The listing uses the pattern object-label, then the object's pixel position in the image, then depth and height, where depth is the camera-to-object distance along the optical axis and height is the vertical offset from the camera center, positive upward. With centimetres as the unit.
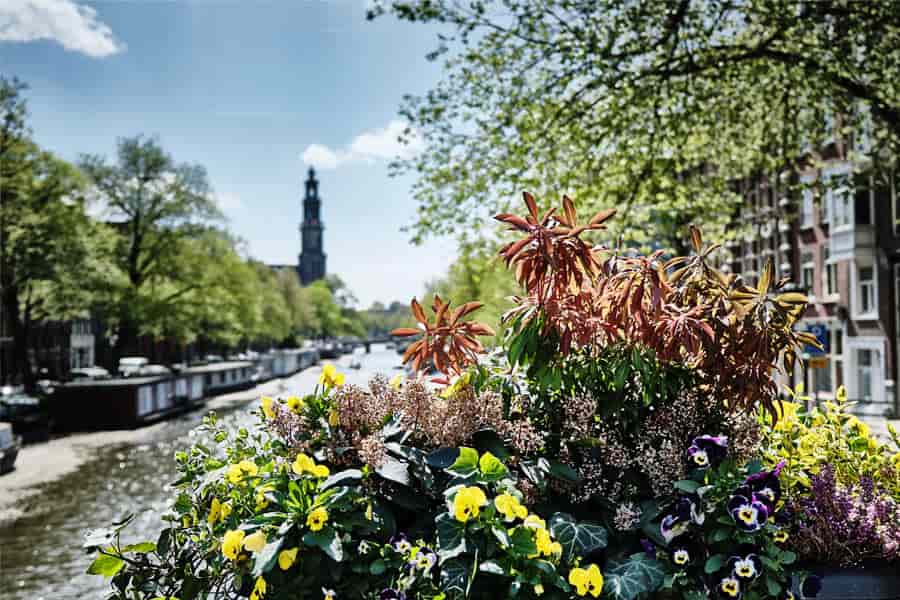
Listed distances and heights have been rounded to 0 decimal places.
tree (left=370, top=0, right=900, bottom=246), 1061 +346
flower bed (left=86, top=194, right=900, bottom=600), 254 -56
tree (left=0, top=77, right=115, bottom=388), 2573 +312
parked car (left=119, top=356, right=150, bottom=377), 4159 -227
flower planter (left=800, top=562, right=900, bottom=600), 285 -98
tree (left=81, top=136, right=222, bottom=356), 3894 +568
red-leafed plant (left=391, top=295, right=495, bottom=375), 316 -7
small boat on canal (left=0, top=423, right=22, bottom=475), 2019 -324
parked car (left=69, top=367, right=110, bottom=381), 4376 -275
